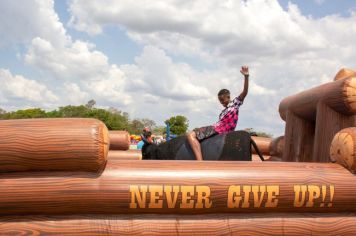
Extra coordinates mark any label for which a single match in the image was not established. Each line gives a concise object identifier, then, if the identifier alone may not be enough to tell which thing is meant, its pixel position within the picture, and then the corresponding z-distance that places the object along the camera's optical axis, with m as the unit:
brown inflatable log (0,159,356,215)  2.37
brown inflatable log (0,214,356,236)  2.37
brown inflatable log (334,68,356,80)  3.44
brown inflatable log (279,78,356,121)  3.04
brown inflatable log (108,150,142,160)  6.72
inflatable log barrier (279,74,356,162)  3.09
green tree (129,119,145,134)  60.56
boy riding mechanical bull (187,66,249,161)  3.62
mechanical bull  3.45
